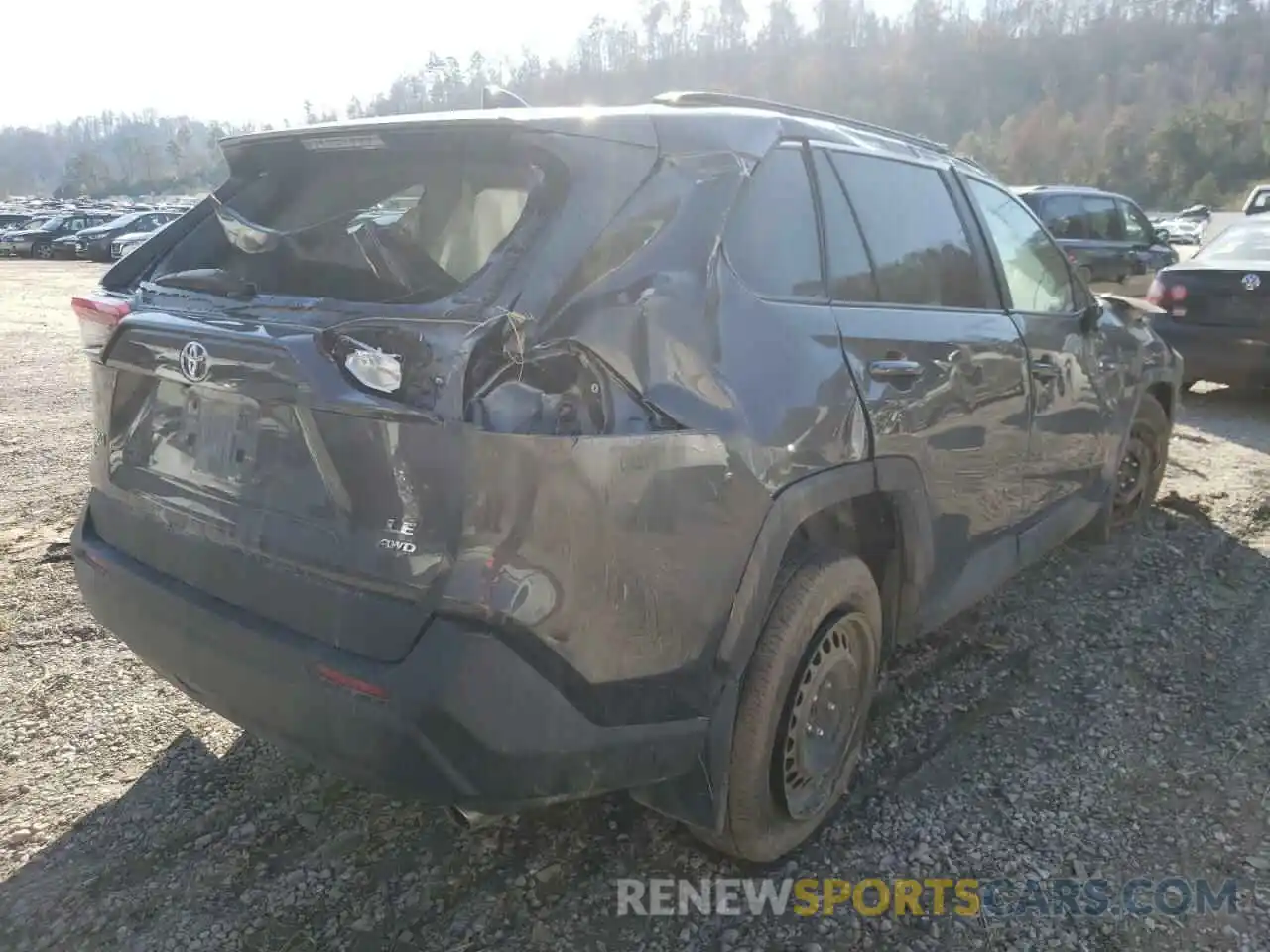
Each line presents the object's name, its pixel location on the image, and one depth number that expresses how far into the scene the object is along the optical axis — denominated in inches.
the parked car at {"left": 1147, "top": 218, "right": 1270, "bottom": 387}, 300.5
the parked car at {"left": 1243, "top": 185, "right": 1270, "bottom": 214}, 639.1
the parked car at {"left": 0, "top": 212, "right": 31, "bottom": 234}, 1432.1
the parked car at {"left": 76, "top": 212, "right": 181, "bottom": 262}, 1177.4
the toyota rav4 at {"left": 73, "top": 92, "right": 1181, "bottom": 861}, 75.7
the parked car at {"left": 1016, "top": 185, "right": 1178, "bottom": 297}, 479.2
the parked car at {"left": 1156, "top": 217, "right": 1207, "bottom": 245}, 1267.2
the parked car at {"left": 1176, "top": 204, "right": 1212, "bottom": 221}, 1581.1
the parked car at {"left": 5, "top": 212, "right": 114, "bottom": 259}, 1230.9
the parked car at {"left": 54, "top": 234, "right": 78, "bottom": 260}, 1222.3
